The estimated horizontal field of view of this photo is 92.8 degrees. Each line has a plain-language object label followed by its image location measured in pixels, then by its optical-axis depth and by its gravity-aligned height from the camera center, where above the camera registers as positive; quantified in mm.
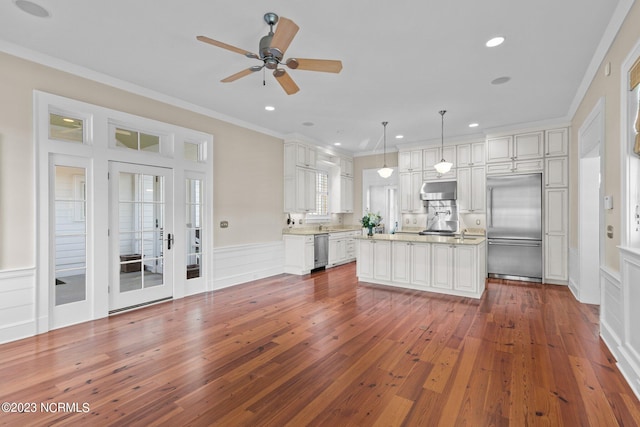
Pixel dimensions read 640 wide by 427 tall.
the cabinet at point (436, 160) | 6797 +1195
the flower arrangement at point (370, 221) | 5441 -166
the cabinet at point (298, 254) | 6438 -901
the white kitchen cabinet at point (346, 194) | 8352 +493
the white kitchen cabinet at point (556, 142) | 5480 +1270
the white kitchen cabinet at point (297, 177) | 6656 +782
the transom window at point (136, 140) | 4090 +1006
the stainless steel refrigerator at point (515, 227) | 5719 -286
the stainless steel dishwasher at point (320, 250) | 6671 -855
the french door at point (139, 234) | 3994 -317
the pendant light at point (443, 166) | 5277 +793
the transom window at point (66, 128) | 3463 +990
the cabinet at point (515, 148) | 5738 +1253
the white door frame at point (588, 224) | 4391 -178
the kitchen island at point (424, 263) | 4621 -845
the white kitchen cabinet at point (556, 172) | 5473 +731
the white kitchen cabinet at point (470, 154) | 6477 +1244
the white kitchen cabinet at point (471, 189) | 6414 +483
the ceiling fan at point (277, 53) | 2434 +1382
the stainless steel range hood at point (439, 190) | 6723 +482
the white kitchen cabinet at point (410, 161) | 7223 +1232
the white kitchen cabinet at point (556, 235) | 5480 -432
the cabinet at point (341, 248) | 7240 -899
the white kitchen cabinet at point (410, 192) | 7203 +471
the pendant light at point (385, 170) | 5805 +795
